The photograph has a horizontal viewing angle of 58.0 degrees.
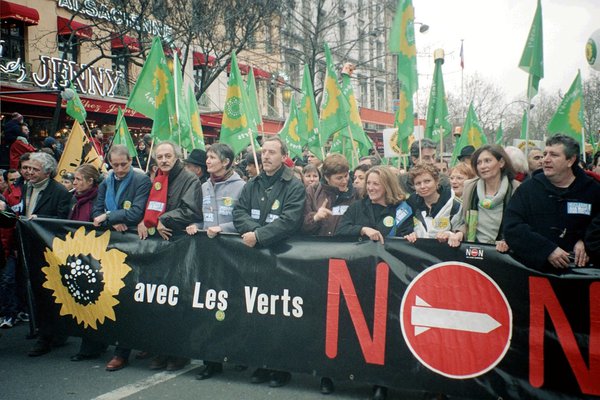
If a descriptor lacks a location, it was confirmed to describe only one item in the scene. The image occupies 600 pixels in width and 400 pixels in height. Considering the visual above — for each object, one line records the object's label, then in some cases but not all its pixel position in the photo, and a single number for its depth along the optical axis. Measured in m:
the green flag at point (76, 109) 10.24
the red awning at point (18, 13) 17.44
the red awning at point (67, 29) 18.38
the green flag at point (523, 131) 16.34
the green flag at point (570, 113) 9.63
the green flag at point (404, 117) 7.48
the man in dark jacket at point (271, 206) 4.33
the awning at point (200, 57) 20.29
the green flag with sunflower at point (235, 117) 7.31
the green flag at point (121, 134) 9.35
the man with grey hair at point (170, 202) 4.71
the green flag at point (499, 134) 18.58
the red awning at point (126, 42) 16.57
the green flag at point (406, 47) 7.36
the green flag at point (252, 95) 10.61
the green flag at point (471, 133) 11.27
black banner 3.60
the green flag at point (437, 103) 8.26
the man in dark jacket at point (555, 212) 3.56
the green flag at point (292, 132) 10.47
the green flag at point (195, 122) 8.34
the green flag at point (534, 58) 6.64
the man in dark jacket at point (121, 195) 4.91
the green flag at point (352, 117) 8.90
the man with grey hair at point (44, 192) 5.77
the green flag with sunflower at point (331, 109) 8.33
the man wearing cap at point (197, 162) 6.15
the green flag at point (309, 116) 9.36
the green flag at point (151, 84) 7.33
